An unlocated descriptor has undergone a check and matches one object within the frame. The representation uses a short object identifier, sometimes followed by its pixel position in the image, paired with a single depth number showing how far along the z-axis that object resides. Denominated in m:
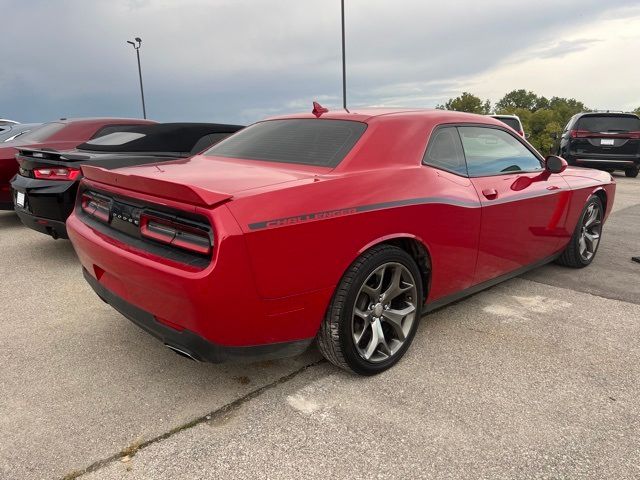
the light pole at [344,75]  19.69
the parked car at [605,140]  12.23
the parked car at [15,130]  9.26
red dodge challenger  2.04
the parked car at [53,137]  5.94
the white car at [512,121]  10.48
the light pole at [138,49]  27.48
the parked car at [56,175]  4.44
